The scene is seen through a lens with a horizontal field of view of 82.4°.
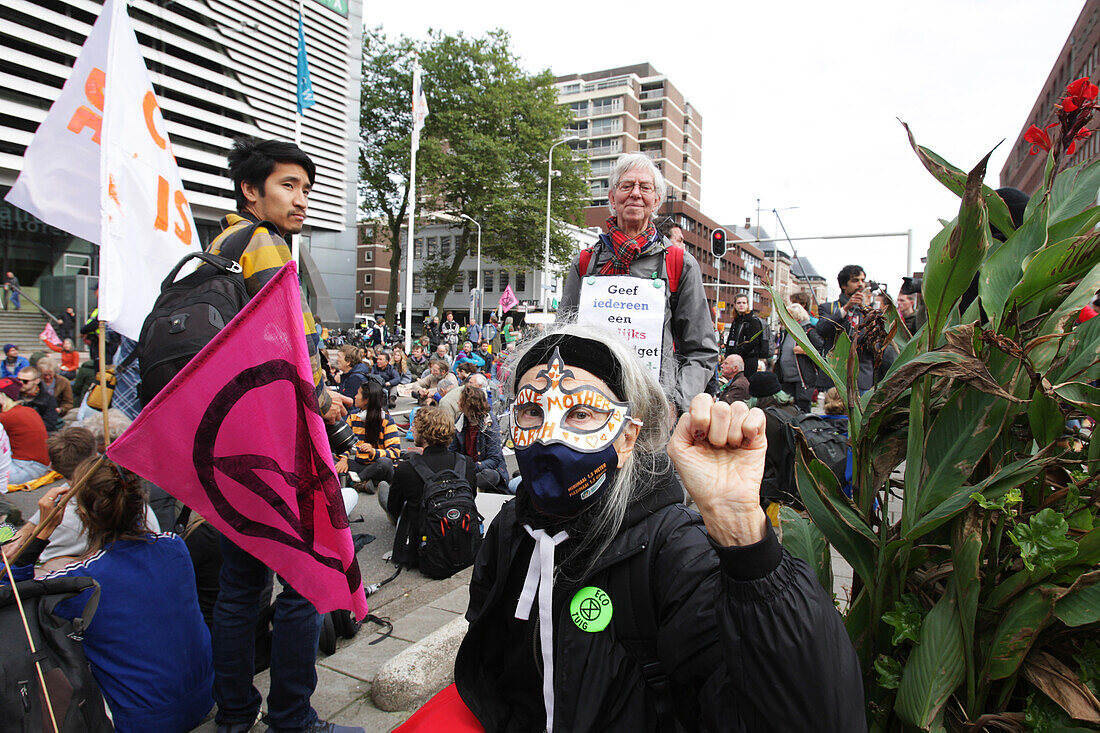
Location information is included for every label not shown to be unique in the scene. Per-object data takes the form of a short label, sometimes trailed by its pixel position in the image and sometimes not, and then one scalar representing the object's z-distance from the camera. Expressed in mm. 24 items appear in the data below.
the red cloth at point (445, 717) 1654
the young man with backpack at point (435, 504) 4590
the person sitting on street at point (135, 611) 2316
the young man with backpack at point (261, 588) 2307
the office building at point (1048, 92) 39978
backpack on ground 1860
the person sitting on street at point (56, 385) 8969
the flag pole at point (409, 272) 20555
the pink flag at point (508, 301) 25516
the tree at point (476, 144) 34562
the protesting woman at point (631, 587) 1057
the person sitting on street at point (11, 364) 10423
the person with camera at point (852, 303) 5004
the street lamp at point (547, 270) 31984
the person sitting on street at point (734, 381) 6578
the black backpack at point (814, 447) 3947
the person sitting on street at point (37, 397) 8719
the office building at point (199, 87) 21031
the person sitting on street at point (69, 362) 12234
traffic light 15352
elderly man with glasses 2889
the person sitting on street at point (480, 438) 6277
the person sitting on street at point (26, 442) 6910
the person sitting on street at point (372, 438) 6719
